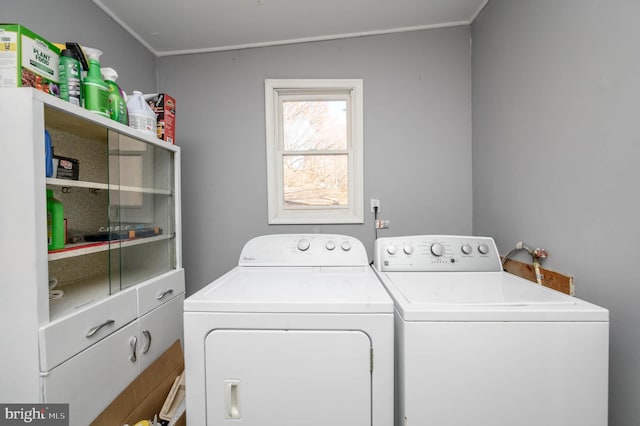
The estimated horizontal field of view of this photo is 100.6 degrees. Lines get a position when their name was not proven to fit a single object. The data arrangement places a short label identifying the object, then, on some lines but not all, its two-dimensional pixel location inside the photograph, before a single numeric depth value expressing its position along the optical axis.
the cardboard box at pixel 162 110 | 1.55
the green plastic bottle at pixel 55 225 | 1.02
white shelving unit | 0.85
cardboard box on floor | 1.10
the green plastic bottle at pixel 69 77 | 1.04
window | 1.95
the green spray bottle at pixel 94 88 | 1.12
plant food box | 0.87
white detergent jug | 1.40
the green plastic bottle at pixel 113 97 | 1.26
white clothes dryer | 0.88
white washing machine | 0.82
